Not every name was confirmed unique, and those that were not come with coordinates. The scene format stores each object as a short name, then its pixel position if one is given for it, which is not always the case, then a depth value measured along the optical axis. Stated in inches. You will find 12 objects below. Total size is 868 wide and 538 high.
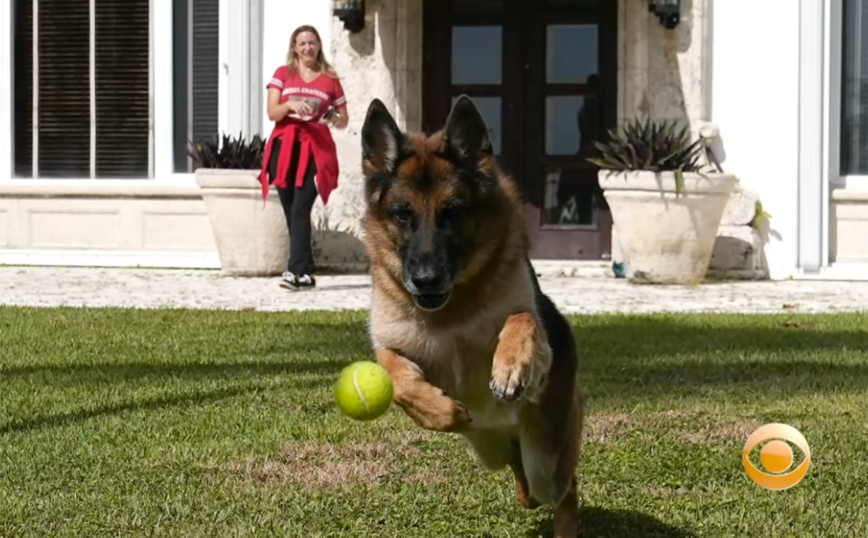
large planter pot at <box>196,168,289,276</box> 539.5
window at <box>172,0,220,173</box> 601.6
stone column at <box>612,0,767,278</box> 549.3
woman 489.7
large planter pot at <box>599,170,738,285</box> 512.7
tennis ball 167.6
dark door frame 575.2
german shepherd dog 176.2
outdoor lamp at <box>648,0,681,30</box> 538.6
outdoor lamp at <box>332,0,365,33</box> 555.5
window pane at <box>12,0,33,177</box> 623.8
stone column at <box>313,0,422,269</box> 570.6
